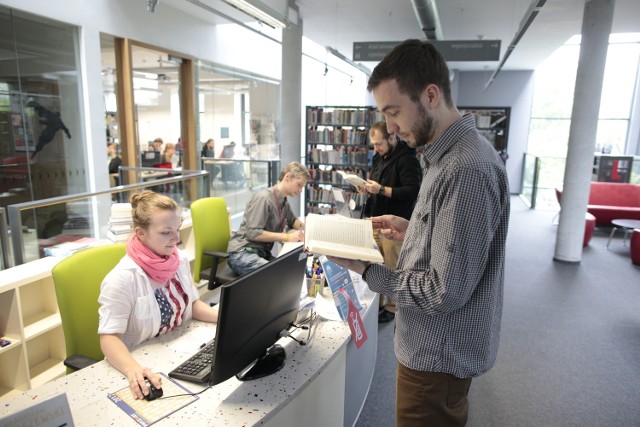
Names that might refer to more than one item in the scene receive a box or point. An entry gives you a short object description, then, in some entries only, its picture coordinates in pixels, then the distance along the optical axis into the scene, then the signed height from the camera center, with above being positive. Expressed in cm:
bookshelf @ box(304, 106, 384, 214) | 686 -19
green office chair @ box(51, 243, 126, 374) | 186 -73
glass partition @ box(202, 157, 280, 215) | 728 -73
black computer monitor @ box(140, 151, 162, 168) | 662 -40
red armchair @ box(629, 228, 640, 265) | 597 -145
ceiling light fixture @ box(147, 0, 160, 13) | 353 +105
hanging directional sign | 585 +121
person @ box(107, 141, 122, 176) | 613 -36
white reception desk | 135 -88
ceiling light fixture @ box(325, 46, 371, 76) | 667 +149
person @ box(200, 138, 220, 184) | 735 -32
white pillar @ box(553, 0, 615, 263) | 551 +18
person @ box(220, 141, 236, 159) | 863 -34
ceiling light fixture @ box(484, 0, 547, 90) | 379 +121
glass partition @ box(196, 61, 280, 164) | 786 +45
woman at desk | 171 -67
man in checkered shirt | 113 -31
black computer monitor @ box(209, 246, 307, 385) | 129 -61
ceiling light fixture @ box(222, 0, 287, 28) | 380 +118
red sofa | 767 -111
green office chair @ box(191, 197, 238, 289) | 347 -89
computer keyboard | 152 -85
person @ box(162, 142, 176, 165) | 723 -33
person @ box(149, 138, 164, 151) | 695 -20
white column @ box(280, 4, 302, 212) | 657 +63
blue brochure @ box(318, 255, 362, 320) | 185 -64
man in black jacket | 369 -39
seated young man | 339 -72
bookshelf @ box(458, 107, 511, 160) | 784 +31
